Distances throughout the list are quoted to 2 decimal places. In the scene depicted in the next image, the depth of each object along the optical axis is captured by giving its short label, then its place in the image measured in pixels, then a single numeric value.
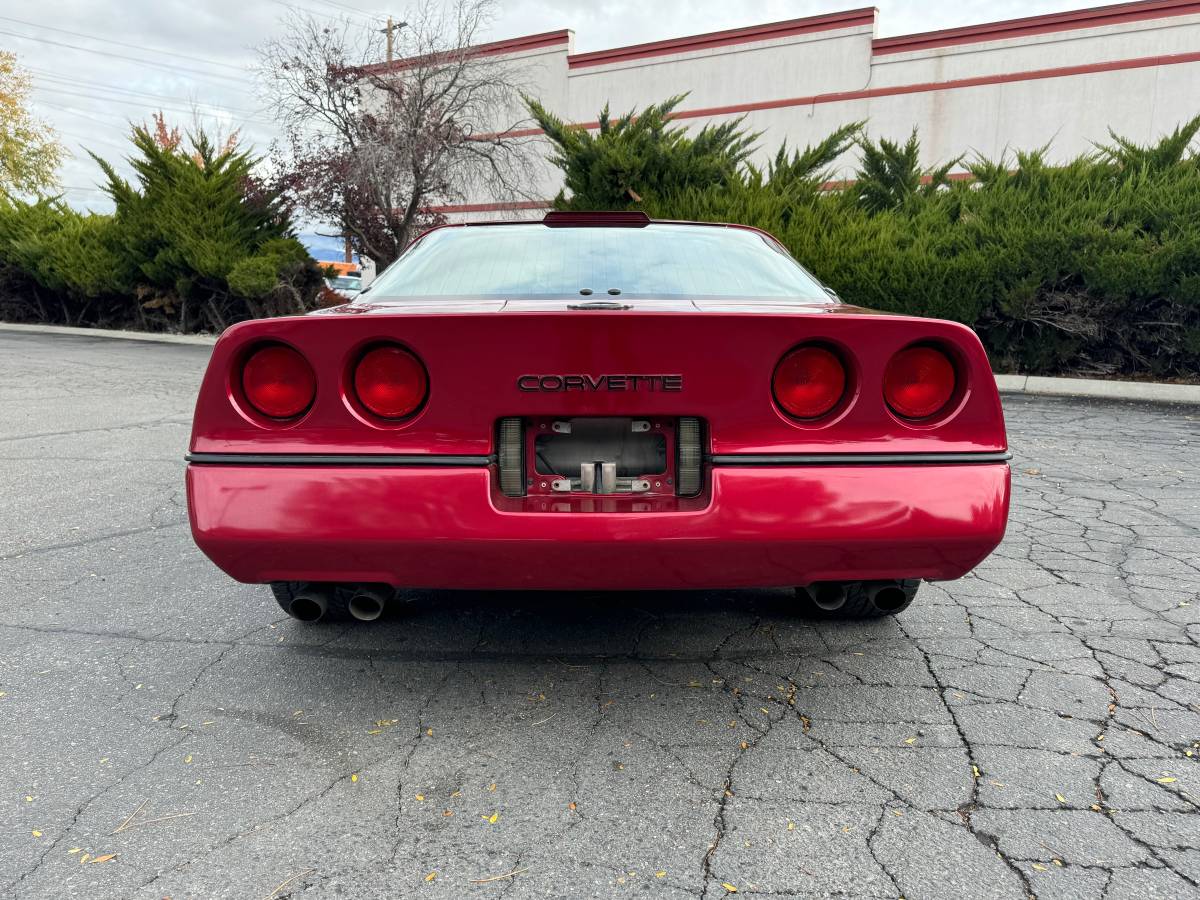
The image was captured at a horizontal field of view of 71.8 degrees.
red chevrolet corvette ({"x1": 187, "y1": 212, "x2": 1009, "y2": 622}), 1.92
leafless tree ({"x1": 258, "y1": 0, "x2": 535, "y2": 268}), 17.95
